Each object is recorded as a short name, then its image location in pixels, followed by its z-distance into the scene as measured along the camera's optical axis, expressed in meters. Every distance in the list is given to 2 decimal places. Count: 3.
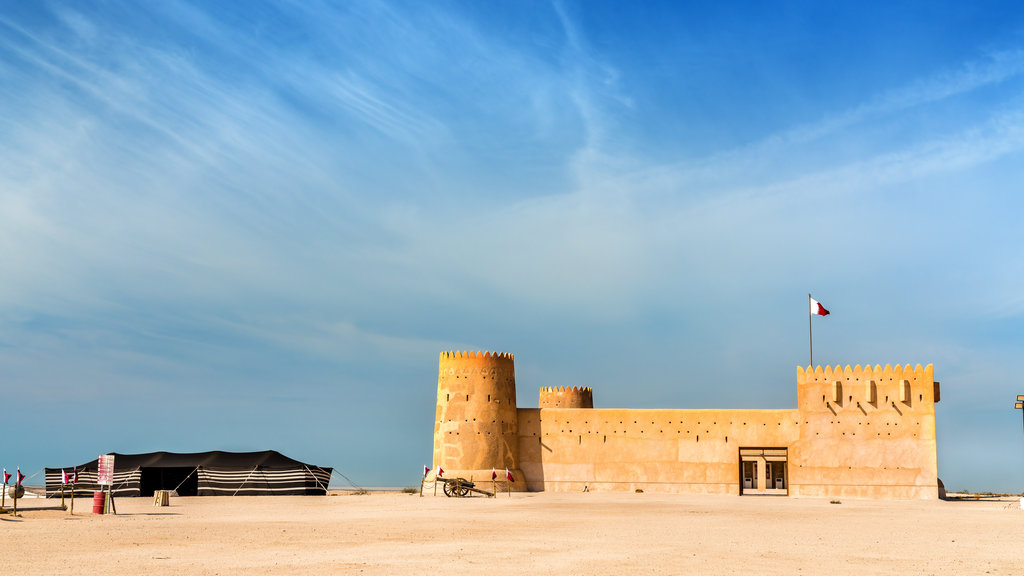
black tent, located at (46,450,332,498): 43.94
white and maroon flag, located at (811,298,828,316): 44.19
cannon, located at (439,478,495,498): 42.06
